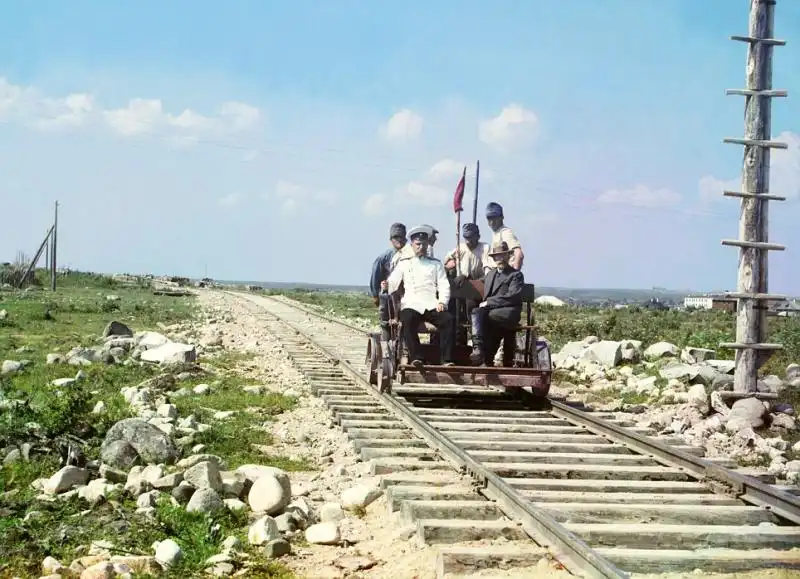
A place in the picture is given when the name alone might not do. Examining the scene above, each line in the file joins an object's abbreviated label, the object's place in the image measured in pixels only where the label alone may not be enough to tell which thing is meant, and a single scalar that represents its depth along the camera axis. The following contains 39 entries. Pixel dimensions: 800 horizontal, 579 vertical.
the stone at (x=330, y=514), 6.04
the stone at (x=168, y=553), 4.98
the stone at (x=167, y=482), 6.40
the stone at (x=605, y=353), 16.03
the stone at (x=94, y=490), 6.14
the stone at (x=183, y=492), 6.17
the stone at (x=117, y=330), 19.72
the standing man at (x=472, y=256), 11.49
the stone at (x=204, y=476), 6.27
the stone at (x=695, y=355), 15.68
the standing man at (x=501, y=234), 10.93
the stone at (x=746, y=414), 9.92
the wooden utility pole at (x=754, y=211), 10.99
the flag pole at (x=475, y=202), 12.48
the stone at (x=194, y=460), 6.95
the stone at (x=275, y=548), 5.22
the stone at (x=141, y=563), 4.85
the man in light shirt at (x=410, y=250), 10.81
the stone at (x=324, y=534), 5.56
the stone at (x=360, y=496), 6.38
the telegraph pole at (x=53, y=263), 52.66
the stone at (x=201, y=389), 11.83
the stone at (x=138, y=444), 7.32
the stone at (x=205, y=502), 5.83
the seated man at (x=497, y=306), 10.57
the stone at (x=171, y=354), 14.56
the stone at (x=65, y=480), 6.43
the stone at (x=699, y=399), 10.92
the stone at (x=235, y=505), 5.98
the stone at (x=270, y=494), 6.07
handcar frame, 10.28
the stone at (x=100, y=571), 4.59
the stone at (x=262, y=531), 5.45
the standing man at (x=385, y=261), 11.85
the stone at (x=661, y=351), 16.54
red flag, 11.92
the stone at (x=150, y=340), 16.33
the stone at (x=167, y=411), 9.46
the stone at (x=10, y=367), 13.26
